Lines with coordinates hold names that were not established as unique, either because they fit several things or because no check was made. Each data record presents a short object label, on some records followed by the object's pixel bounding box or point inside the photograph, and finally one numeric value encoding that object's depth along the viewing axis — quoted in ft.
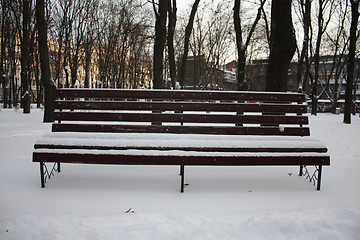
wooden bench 8.52
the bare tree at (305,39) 50.25
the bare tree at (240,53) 30.48
